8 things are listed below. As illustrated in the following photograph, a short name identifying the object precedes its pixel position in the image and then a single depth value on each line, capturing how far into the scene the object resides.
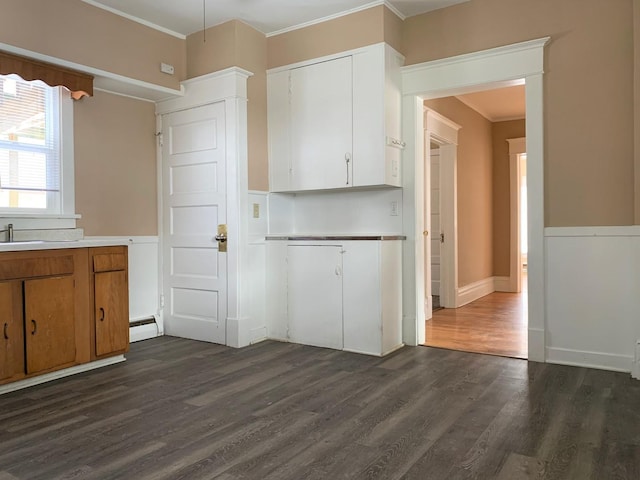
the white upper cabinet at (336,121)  3.87
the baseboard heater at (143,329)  4.36
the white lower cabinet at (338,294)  3.80
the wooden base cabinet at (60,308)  2.99
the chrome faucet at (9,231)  3.46
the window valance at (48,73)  3.34
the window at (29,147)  3.58
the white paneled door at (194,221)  4.24
